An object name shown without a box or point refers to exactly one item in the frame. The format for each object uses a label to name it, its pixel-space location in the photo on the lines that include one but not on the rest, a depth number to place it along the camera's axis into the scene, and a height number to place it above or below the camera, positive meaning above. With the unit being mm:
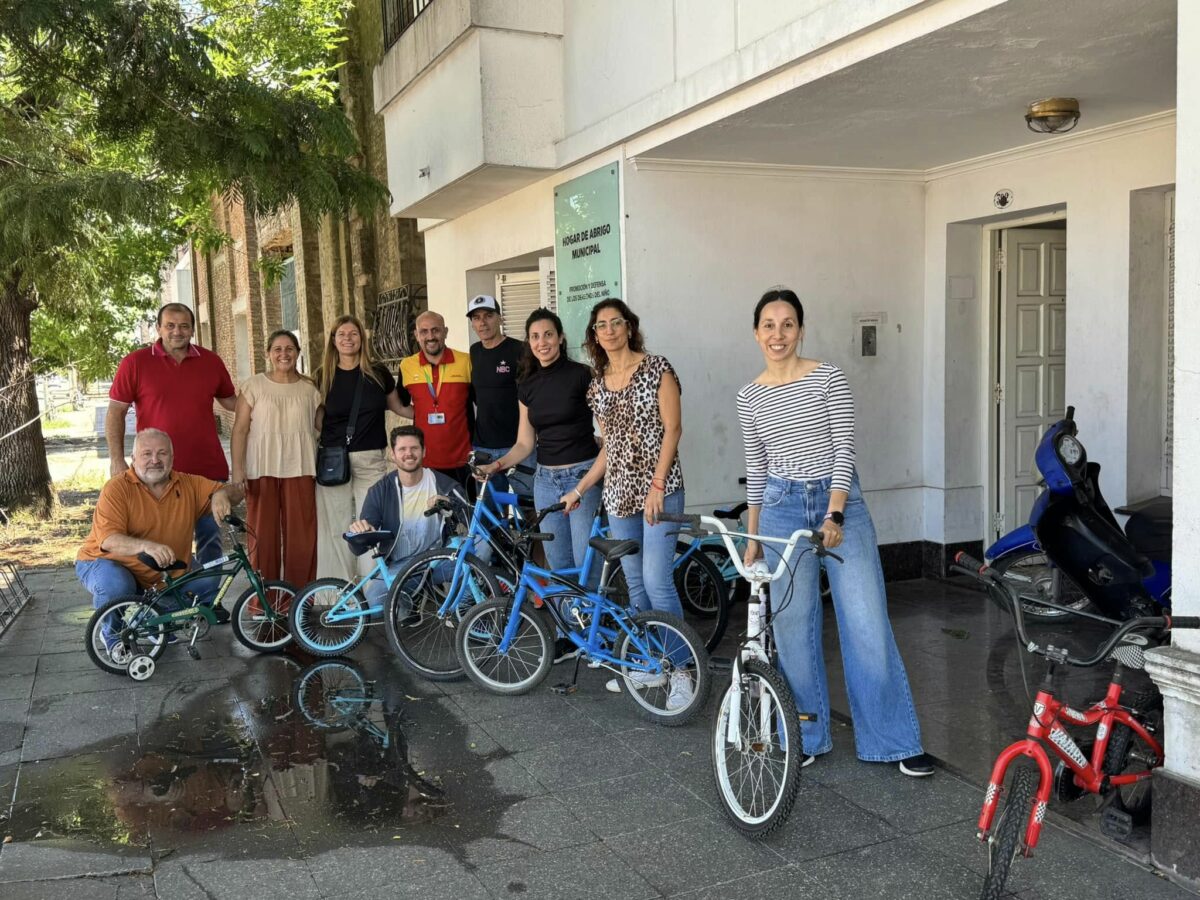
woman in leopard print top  5238 -397
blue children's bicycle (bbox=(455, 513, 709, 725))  4898 -1286
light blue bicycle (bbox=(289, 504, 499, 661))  6133 -1334
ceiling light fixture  5750 +1217
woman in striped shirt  4227 -648
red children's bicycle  3143 -1250
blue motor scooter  5555 -972
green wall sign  7172 +782
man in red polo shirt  6891 -128
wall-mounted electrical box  7652 +156
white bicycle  3738 -1275
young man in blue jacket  6316 -790
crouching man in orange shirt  5977 -799
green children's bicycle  5887 -1299
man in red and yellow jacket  7145 -215
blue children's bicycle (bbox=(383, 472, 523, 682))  5660 -1148
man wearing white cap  7062 -101
